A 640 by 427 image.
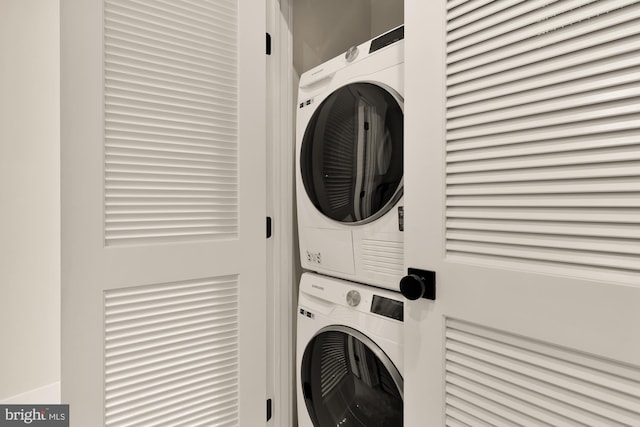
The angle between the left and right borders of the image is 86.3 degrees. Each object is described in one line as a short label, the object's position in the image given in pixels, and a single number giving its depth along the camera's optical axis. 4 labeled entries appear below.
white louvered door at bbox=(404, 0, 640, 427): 0.57
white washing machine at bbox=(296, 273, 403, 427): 1.03
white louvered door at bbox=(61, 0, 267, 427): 1.00
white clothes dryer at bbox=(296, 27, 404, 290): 1.05
